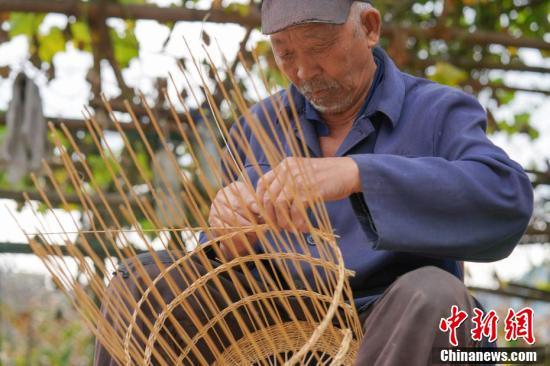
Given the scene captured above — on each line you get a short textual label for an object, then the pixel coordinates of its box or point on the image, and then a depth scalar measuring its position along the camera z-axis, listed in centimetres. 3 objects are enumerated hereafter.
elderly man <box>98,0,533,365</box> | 109
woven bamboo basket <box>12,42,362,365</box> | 120
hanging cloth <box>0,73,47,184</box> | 302
